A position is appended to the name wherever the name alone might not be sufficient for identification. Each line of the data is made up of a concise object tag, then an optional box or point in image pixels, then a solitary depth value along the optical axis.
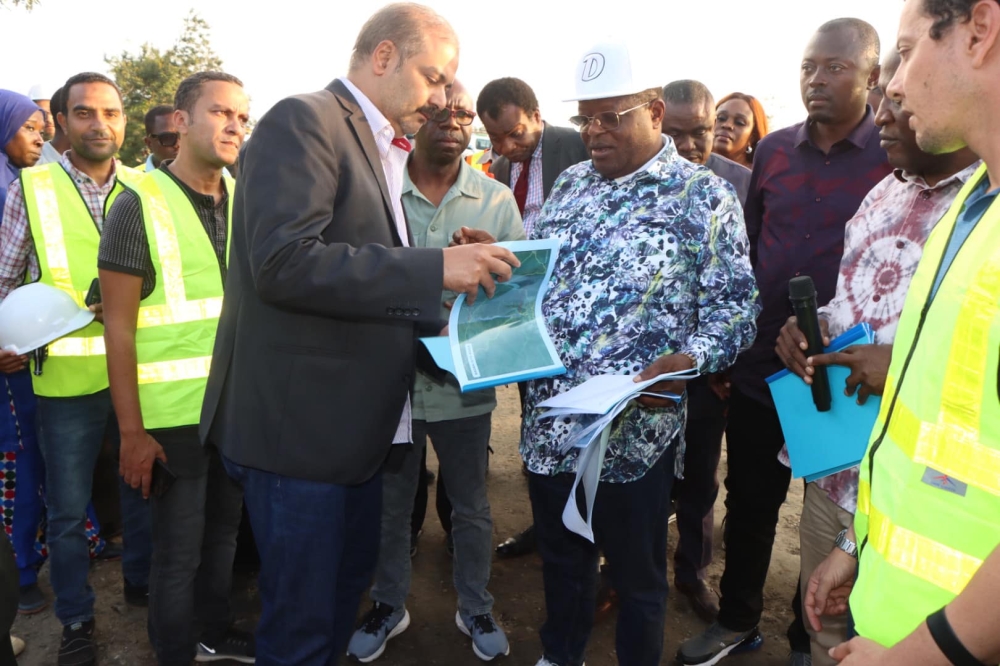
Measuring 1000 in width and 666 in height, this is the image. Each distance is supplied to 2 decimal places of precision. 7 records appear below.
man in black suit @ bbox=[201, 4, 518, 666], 1.78
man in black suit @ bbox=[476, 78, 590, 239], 4.39
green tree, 20.06
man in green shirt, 3.23
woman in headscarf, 3.44
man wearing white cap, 2.39
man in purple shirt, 2.90
